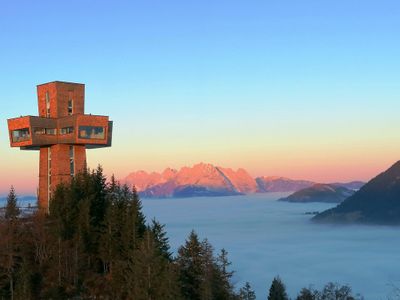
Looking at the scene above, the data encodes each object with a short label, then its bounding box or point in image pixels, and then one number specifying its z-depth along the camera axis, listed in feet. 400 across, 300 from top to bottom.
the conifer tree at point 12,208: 202.90
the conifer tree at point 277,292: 301.04
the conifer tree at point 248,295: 243.32
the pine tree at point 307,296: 302.66
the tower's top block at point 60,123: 250.57
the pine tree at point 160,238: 175.98
